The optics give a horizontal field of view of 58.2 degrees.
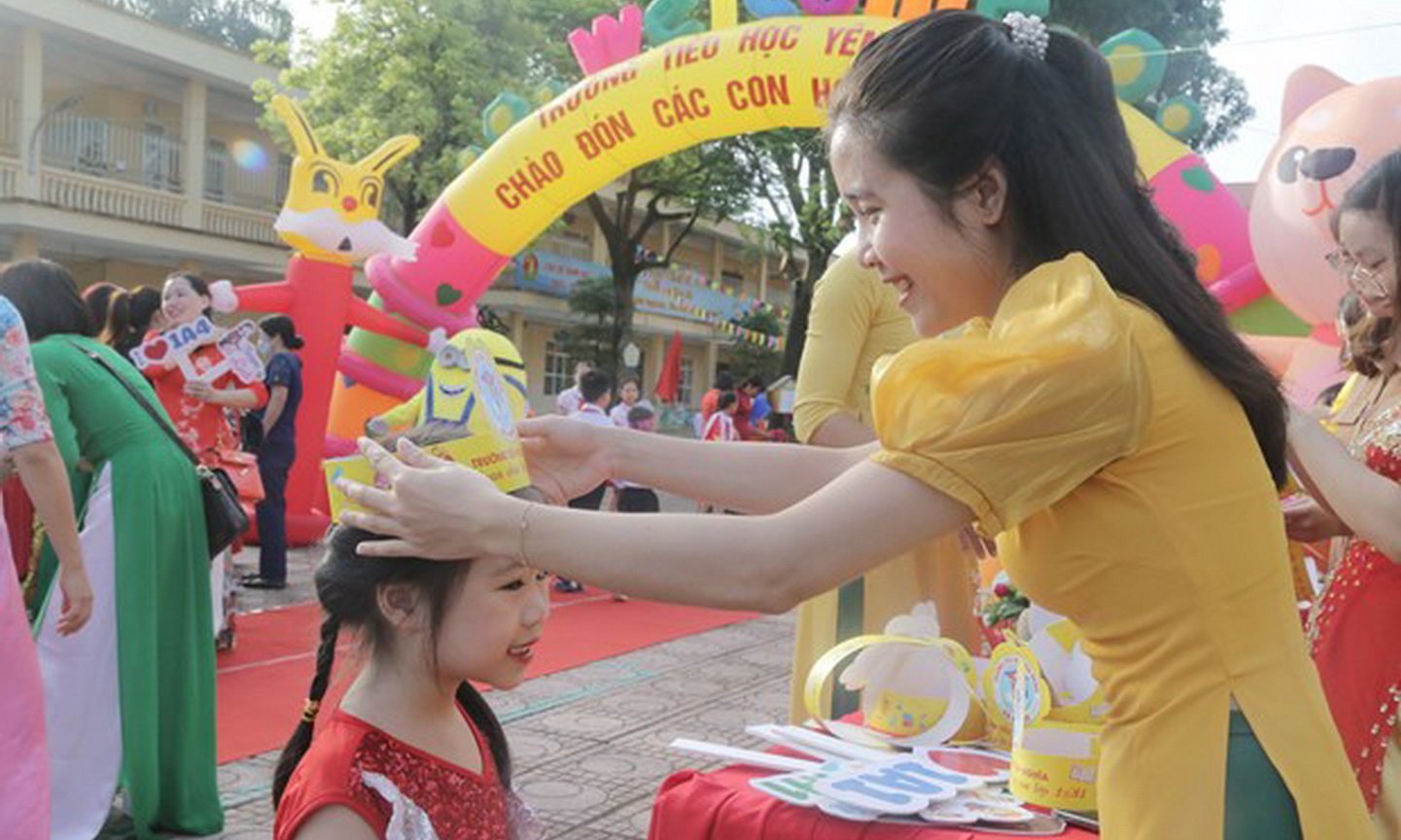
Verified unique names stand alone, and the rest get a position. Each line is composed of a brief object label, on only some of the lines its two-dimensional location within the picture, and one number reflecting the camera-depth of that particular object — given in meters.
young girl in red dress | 1.44
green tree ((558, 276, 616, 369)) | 21.36
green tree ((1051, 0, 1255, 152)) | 14.80
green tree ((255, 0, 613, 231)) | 14.94
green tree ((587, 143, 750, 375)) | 18.56
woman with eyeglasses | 1.55
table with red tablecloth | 1.45
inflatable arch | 5.99
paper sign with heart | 4.96
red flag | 21.75
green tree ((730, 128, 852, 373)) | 18.20
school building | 15.29
